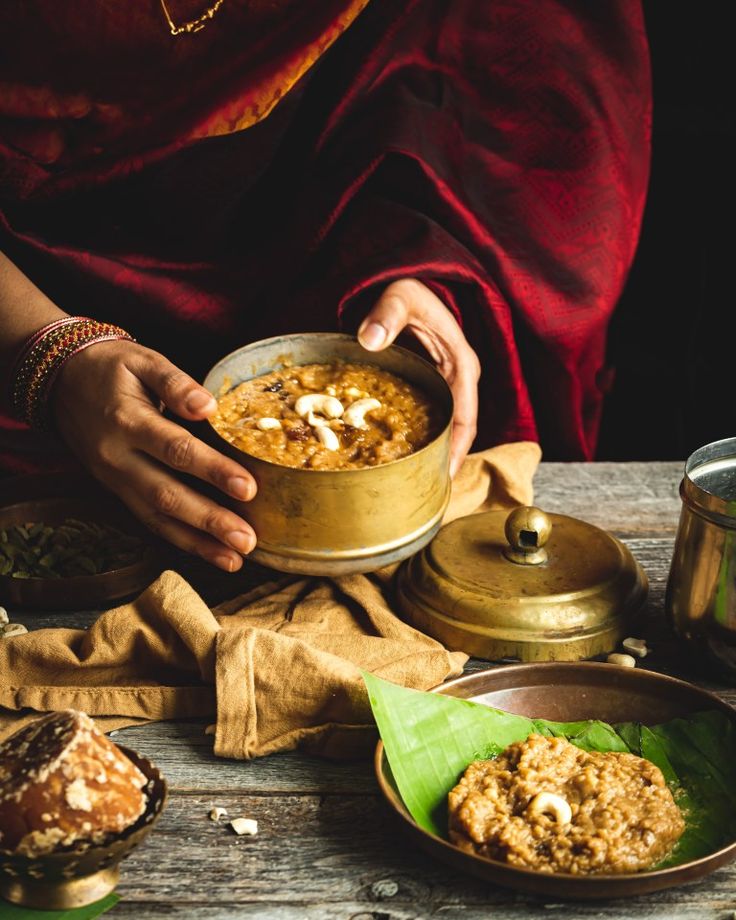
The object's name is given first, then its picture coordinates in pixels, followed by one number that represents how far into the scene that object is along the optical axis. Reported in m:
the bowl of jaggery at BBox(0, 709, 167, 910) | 1.02
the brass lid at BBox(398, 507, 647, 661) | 1.47
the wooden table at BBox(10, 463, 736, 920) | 1.10
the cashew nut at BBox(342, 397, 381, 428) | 1.54
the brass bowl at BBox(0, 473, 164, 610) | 1.57
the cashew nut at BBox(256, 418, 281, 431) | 1.53
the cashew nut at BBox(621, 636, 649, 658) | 1.51
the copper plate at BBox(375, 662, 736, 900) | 1.33
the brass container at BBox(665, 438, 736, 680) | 1.40
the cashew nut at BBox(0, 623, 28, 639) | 1.53
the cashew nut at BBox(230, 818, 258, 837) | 1.21
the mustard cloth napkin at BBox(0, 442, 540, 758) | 1.34
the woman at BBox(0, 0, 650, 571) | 1.89
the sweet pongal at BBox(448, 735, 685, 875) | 1.11
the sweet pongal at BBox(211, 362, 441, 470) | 1.49
